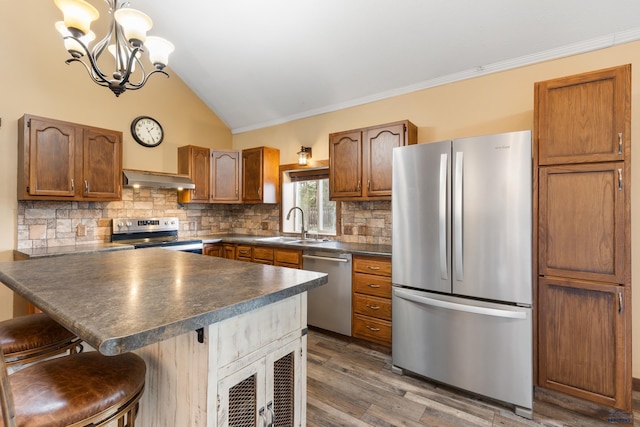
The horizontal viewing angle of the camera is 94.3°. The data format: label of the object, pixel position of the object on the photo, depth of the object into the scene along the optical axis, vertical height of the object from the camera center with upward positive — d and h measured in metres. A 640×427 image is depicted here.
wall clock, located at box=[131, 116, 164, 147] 3.96 +1.14
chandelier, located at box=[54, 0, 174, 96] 1.62 +1.09
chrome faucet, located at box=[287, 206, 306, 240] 4.08 -0.13
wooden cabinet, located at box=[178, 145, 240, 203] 4.29 +0.62
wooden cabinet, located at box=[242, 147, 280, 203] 4.34 +0.59
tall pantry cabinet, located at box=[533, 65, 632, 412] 1.93 -0.13
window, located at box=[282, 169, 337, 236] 4.17 +0.20
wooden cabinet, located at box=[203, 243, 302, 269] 3.50 -0.51
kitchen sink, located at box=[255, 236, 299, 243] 3.91 -0.35
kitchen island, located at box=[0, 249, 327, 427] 0.93 -0.35
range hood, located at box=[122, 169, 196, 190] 3.60 +0.44
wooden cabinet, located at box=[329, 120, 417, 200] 3.14 +0.62
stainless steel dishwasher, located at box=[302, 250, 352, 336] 3.08 -0.86
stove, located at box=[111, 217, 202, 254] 3.69 -0.27
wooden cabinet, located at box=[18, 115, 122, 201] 2.91 +0.56
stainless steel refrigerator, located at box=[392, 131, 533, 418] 2.02 -0.37
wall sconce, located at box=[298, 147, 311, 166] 4.15 +0.84
